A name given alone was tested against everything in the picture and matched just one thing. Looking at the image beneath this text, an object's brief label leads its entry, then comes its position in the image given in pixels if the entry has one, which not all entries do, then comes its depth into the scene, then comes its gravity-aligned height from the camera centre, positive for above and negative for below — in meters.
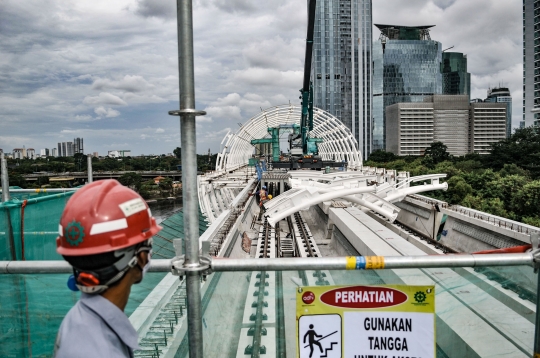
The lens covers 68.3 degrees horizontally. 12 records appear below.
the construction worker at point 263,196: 22.85 -2.13
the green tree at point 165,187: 62.22 -4.08
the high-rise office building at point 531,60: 63.50 +15.75
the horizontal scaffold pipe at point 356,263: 1.97 -0.52
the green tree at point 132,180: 53.91 -2.49
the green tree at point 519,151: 35.53 +0.41
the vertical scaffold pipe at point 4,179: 4.37 -0.18
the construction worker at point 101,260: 1.18 -0.31
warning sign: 2.07 -0.86
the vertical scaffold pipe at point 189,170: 1.83 -0.04
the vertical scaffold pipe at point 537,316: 1.98 -0.82
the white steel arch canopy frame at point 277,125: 39.97 +3.10
